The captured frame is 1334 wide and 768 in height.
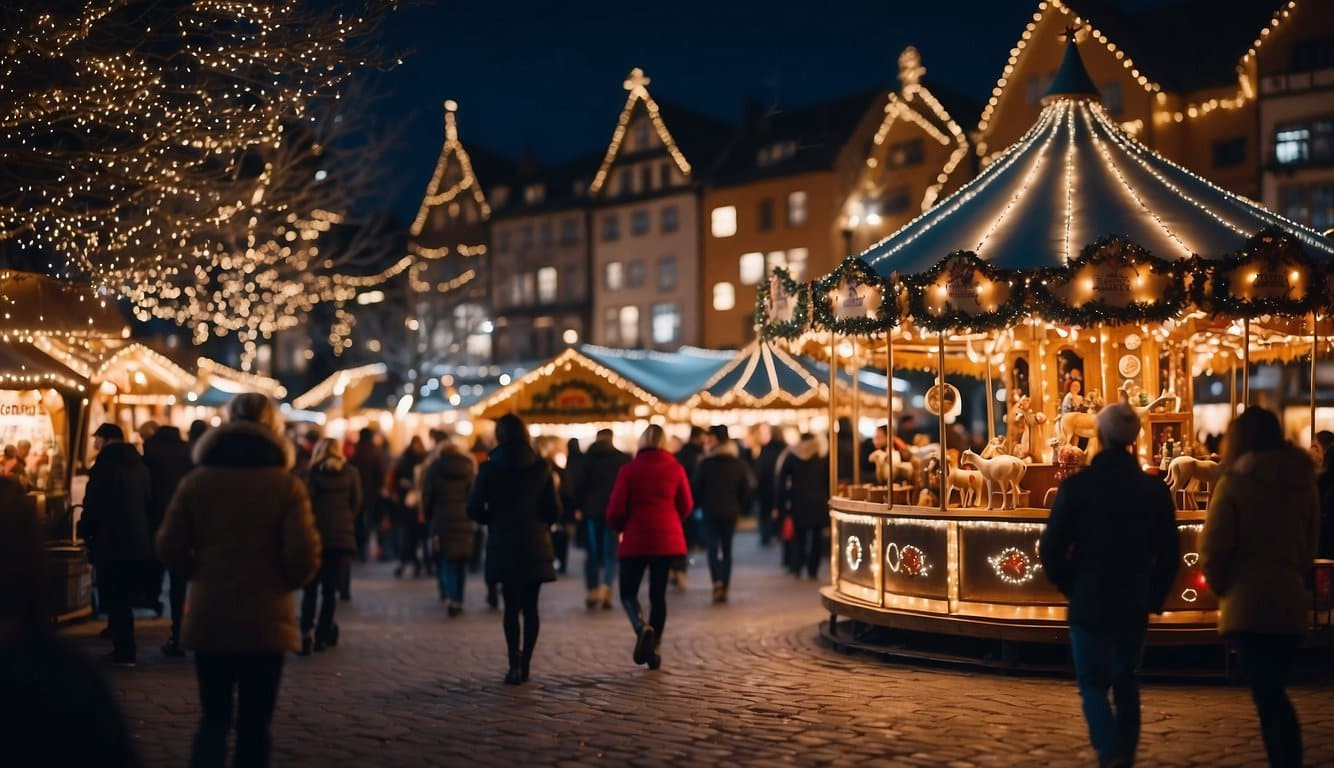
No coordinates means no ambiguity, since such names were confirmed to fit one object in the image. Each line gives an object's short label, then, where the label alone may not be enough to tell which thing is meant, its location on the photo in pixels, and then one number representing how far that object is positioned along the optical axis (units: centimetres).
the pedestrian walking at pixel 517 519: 988
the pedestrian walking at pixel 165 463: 1221
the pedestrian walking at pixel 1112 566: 670
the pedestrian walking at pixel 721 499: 1611
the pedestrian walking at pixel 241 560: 597
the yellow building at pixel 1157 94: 3791
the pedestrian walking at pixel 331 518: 1189
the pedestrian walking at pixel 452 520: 1465
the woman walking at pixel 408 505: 1911
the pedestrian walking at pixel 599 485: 1636
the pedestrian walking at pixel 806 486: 1786
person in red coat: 1077
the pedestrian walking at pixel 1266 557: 639
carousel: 1104
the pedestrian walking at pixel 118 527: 1076
